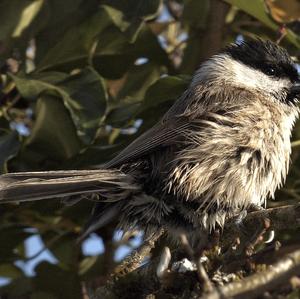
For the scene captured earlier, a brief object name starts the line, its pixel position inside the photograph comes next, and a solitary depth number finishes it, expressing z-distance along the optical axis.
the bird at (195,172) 6.43
